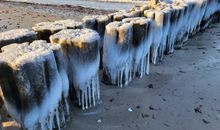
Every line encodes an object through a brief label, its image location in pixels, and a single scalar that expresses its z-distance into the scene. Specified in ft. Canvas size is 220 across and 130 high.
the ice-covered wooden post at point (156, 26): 13.60
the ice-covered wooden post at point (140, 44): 11.83
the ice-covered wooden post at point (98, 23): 12.45
